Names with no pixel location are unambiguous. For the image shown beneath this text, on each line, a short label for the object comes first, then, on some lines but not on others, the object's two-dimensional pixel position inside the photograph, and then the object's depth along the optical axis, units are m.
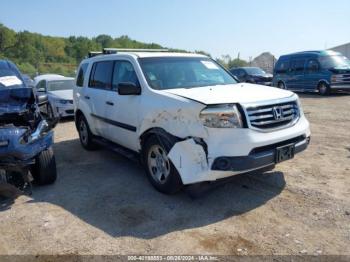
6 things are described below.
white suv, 3.95
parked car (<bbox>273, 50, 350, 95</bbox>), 15.12
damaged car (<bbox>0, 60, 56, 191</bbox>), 4.63
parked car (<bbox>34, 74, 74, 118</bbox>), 11.65
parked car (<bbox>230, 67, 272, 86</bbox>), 19.94
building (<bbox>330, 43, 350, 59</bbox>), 32.68
